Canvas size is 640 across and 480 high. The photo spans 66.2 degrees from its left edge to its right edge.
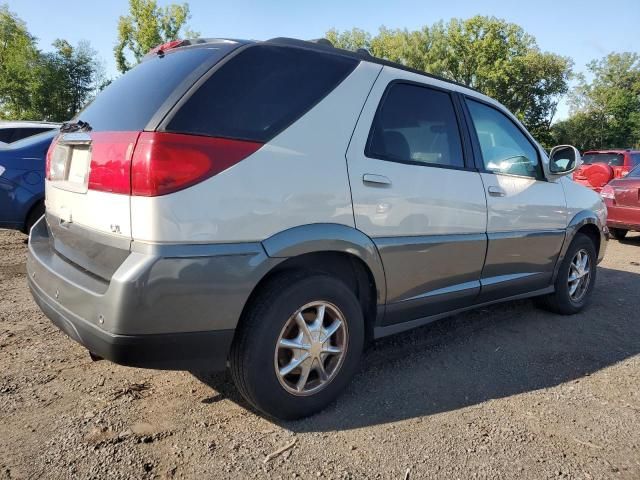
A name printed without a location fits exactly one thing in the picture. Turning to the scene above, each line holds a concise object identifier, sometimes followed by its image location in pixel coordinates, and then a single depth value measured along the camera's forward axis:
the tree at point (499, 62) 39.06
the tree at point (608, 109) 42.56
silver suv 1.98
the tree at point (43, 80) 34.16
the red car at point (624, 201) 7.64
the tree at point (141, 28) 35.75
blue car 5.36
